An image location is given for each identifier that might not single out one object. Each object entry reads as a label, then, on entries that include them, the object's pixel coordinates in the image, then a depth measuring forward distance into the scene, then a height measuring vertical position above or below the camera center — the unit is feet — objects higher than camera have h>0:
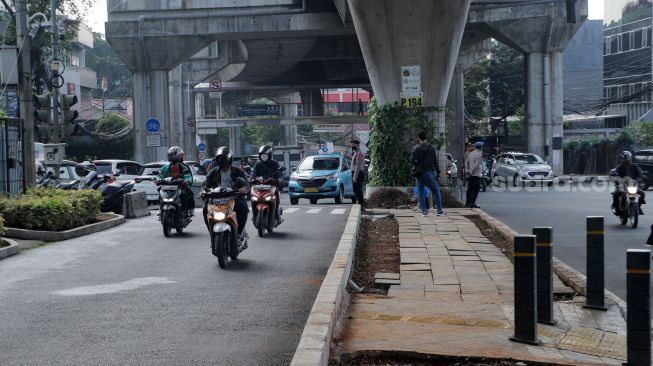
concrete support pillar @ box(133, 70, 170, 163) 140.87 +7.29
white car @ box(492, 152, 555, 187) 134.62 -3.78
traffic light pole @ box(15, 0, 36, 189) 59.62 +3.82
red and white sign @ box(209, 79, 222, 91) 183.83 +12.04
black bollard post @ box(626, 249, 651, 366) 21.62 -3.77
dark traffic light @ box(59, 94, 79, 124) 66.03 +3.05
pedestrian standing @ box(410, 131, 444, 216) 60.64 -1.15
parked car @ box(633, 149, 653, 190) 120.98 -2.49
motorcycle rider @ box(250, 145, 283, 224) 49.11 -1.10
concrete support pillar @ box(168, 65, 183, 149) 185.16 +8.32
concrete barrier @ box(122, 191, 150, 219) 69.77 -4.06
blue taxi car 92.07 -3.19
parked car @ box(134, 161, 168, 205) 91.12 -3.05
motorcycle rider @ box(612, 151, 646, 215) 59.98 -1.79
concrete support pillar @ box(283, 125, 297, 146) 282.36 +3.64
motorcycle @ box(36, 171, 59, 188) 74.74 -2.30
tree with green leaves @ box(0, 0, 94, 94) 141.49 +17.59
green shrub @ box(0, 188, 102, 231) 50.72 -3.25
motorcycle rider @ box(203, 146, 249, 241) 39.70 -1.23
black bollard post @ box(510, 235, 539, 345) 24.20 -3.74
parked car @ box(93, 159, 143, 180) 93.86 -1.79
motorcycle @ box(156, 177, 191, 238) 50.34 -2.78
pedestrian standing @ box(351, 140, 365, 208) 69.75 -1.69
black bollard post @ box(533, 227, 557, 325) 27.14 -3.72
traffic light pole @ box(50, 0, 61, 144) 70.20 +7.58
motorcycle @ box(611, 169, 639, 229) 58.54 -3.71
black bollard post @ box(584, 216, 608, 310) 29.60 -3.75
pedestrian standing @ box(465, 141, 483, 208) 71.41 -2.02
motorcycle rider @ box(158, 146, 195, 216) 50.55 -1.12
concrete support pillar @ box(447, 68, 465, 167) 171.53 +6.54
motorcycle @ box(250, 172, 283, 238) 49.83 -2.68
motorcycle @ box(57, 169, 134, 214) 71.15 -2.85
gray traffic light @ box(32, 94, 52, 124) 63.26 +2.84
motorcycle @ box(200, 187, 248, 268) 36.50 -2.86
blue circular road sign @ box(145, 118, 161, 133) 128.57 +3.28
